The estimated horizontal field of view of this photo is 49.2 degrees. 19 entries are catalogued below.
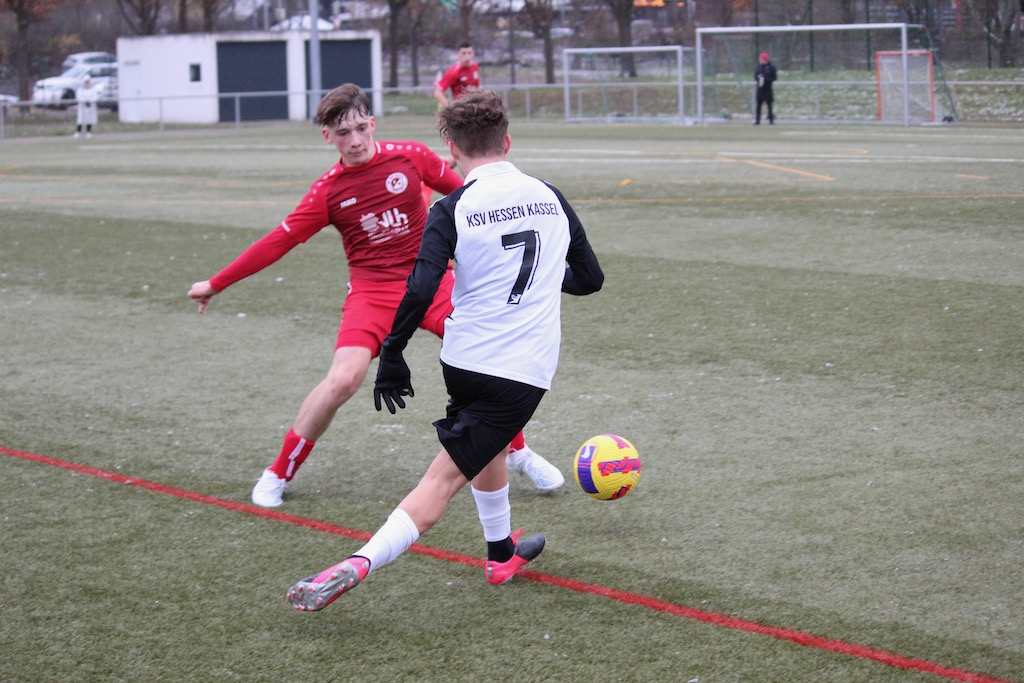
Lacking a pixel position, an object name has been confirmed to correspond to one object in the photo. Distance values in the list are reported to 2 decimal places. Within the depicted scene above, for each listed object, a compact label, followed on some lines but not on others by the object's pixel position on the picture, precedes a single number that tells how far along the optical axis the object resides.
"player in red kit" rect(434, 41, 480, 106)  17.51
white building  40.53
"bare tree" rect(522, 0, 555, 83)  46.50
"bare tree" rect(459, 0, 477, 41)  49.66
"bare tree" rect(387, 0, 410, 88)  47.72
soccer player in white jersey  3.67
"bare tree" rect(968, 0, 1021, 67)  28.45
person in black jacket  29.73
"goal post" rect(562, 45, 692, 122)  33.56
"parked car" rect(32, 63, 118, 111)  45.00
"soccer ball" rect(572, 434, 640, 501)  4.64
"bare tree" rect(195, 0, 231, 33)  48.00
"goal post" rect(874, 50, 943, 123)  28.31
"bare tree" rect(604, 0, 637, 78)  43.75
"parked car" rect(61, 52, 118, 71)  50.46
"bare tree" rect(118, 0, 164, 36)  51.34
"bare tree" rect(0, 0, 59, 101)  43.59
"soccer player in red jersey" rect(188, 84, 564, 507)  5.07
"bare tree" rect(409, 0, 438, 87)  50.88
